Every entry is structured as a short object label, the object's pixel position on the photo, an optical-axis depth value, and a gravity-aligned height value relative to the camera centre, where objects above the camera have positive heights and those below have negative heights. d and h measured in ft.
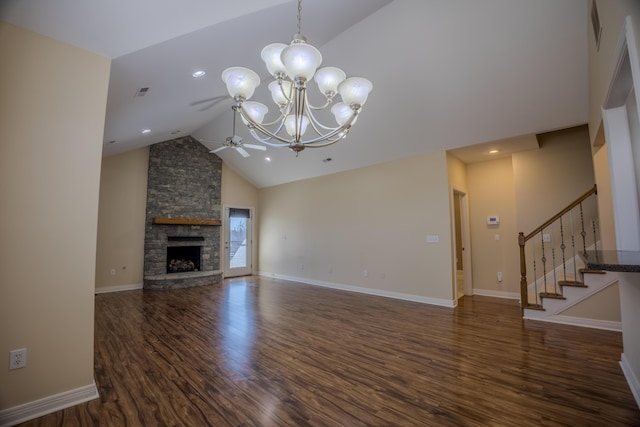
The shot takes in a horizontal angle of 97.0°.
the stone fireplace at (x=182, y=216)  22.67 +1.70
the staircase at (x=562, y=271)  12.57 -1.74
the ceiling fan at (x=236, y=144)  14.96 +4.94
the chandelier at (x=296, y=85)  6.82 +4.14
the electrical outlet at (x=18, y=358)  6.18 -2.69
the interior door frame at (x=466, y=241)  19.31 -0.34
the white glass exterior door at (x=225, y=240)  26.89 -0.37
